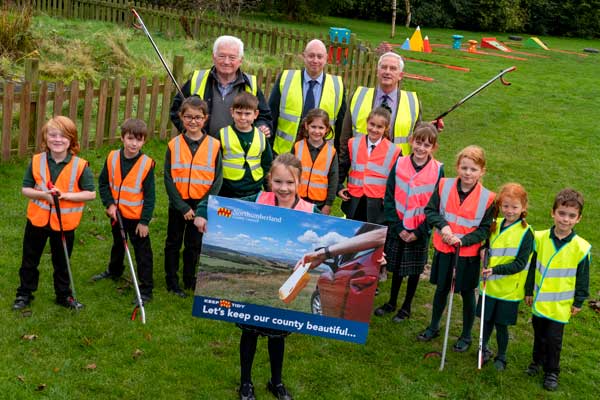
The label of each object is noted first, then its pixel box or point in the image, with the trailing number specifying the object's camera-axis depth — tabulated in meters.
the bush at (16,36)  13.62
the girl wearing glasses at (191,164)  6.31
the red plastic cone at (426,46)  27.91
